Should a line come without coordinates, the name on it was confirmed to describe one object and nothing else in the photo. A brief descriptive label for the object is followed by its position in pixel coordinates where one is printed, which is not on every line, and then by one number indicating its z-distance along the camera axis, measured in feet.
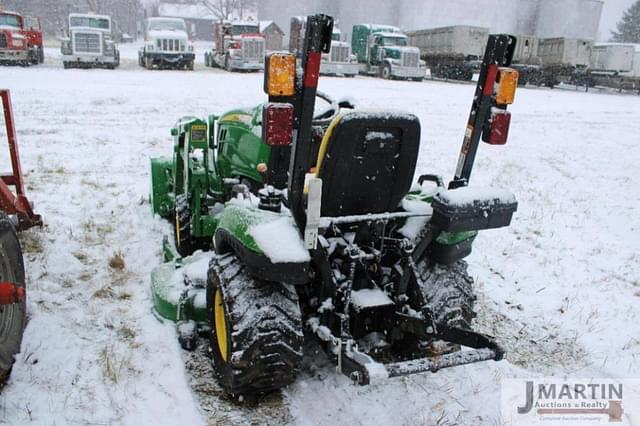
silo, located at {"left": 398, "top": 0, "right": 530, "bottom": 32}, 140.77
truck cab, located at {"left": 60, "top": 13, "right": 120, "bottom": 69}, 67.72
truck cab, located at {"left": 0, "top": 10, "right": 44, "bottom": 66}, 64.18
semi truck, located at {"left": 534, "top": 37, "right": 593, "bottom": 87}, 92.27
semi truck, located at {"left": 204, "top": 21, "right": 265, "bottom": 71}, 77.36
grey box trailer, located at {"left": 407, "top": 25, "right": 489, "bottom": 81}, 89.25
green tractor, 8.69
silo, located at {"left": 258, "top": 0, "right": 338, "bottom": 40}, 103.09
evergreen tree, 175.42
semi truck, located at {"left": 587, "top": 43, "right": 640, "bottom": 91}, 90.38
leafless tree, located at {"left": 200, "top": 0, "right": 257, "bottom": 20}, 168.96
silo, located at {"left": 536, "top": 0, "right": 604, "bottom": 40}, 140.77
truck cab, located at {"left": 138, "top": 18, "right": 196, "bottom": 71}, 74.02
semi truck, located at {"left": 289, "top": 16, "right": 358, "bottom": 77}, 80.16
